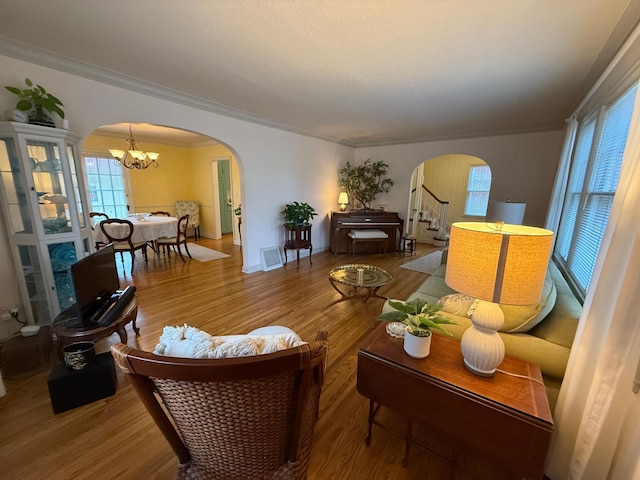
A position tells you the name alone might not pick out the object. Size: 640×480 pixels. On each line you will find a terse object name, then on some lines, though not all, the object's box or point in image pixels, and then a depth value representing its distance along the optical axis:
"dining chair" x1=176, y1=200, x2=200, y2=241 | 6.89
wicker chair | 0.74
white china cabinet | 2.10
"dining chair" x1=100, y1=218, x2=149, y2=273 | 4.09
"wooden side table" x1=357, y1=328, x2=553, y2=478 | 1.04
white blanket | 0.94
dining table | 4.19
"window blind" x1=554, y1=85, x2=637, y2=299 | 1.88
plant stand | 4.81
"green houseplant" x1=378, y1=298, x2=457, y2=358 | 1.31
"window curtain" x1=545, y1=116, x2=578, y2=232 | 3.08
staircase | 6.79
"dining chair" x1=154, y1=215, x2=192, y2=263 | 4.77
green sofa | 1.34
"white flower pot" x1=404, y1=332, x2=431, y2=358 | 1.31
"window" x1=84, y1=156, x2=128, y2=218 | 5.56
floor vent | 4.60
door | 6.89
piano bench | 5.38
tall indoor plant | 6.01
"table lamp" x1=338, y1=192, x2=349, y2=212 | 5.96
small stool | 5.76
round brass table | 2.97
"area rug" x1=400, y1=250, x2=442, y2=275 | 4.74
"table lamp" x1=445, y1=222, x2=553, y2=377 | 0.98
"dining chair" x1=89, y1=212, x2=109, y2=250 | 4.25
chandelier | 4.76
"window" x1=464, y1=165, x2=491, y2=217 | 6.61
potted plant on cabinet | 2.02
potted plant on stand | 4.71
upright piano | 5.70
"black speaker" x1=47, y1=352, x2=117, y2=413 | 1.66
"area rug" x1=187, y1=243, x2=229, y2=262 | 5.19
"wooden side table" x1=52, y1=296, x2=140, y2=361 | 1.80
